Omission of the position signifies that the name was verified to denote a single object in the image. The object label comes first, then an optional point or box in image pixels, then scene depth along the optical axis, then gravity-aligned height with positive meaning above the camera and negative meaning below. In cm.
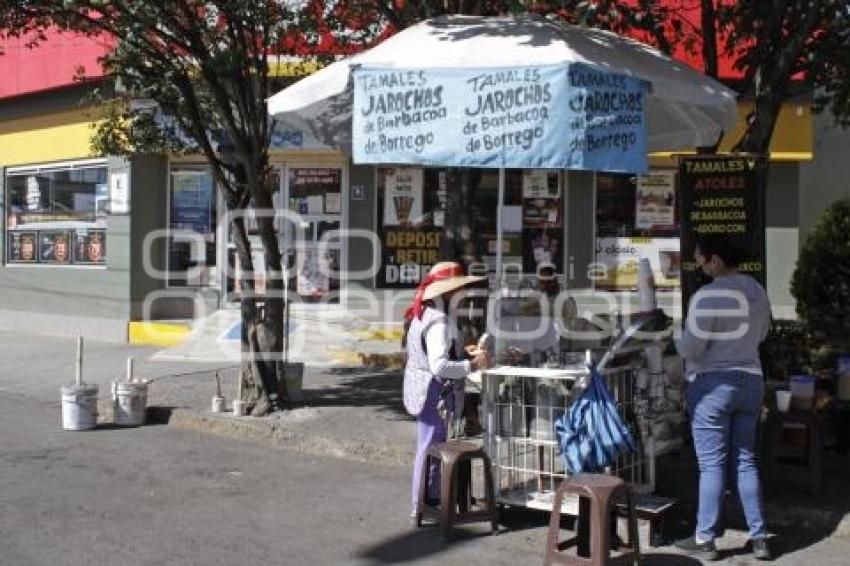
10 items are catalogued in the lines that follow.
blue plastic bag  545 -101
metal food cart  591 -99
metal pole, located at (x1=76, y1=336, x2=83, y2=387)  922 -111
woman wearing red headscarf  591 -64
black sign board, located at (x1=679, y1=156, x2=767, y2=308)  766 +40
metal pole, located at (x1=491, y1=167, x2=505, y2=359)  683 -20
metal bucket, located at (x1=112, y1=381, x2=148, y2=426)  970 -156
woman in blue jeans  559 -77
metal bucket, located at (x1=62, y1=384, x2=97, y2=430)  945 -156
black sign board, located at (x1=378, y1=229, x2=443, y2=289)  1550 -10
